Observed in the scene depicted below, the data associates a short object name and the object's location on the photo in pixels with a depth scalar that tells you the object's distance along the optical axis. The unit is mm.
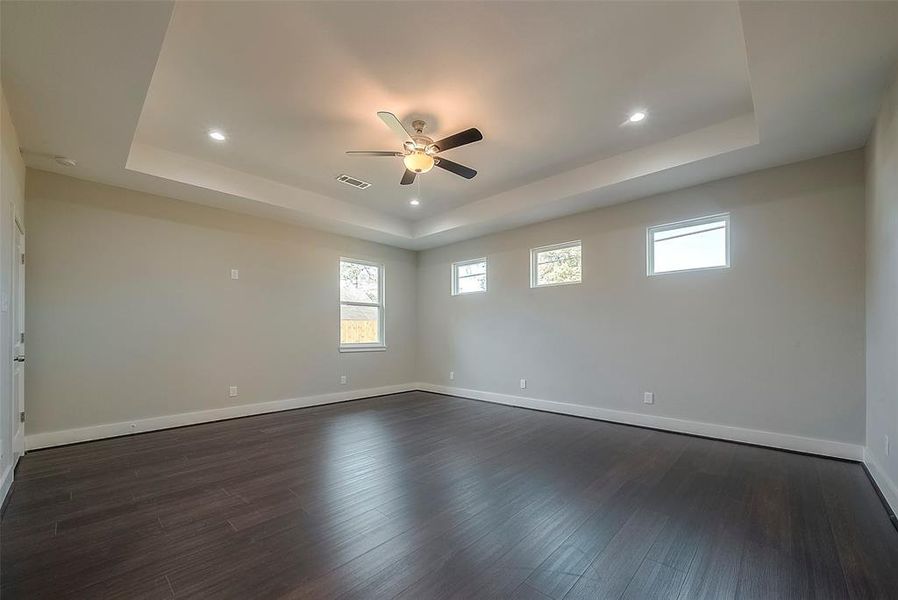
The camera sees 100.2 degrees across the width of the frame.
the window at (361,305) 6184
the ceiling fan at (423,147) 2924
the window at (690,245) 3990
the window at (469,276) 6309
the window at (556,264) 5152
